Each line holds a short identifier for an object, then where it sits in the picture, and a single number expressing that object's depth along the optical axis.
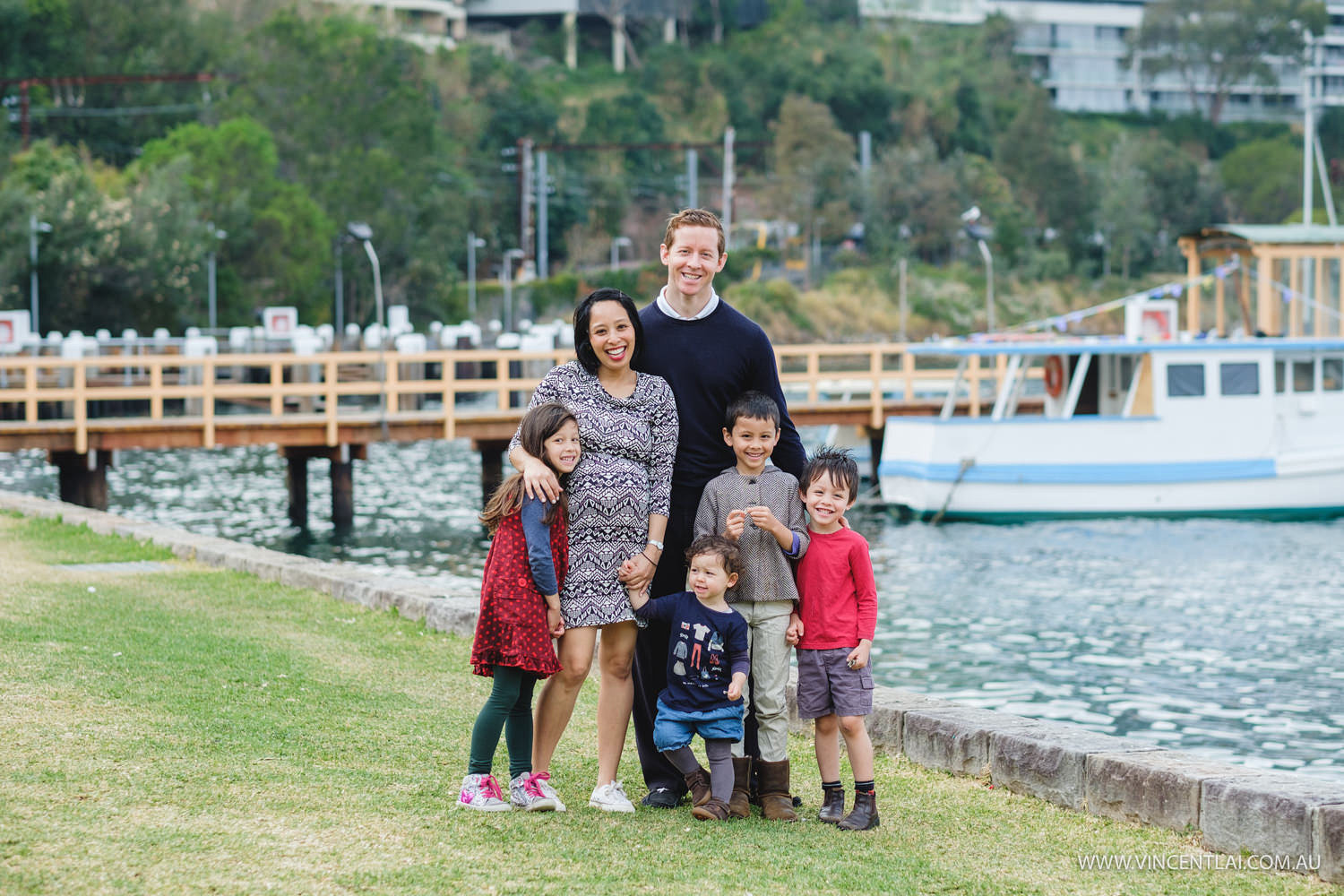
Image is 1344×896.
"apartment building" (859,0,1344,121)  120.62
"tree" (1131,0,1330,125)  115.50
